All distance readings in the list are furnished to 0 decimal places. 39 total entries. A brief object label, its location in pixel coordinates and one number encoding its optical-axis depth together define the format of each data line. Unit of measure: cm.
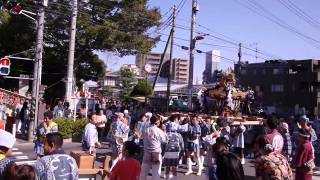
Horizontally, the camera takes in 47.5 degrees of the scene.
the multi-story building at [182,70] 10546
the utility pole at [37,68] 1776
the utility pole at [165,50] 2715
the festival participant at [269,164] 484
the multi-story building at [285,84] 4996
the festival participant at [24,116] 1881
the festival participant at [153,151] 866
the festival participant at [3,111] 1889
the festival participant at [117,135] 1030
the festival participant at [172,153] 967
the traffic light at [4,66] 2076
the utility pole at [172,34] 2618
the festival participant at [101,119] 1293
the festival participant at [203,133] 1150
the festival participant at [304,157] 708
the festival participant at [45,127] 918
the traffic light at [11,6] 1712
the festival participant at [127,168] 539
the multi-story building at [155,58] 10532
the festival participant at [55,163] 429
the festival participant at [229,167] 474
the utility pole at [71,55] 2085
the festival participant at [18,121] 1954
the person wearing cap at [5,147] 395
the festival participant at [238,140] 1184
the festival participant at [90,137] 975
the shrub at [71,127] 1816
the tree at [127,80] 5527
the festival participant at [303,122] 983
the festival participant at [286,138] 1018
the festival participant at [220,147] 500
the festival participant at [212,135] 1015
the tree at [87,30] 2632
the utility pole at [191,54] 2376
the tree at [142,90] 3688
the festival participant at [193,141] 1122
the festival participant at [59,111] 2053
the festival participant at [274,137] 723
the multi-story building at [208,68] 8506
